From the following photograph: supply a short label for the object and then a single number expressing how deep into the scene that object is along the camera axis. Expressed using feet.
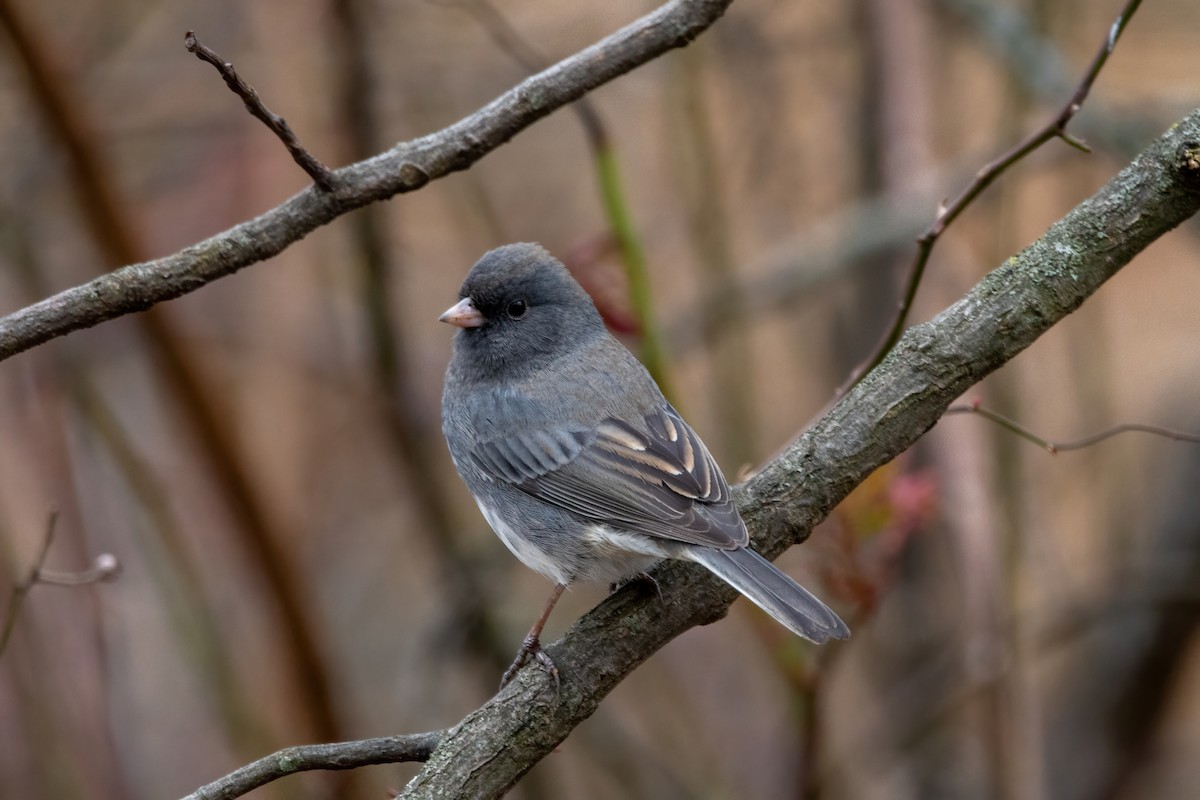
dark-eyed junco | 15.37
